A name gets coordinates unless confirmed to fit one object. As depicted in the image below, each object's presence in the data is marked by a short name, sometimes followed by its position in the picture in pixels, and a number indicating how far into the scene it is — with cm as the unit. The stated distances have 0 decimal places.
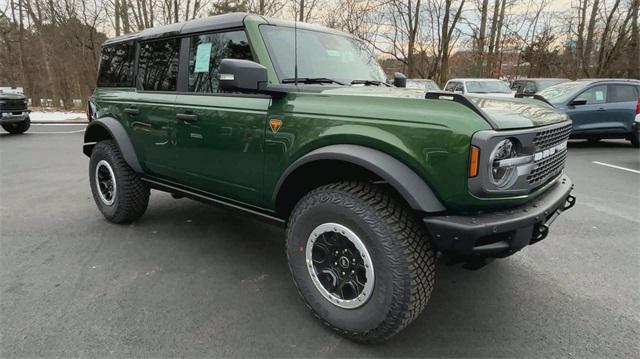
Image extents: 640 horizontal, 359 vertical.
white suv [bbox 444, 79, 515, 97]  1408
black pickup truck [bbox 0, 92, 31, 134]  1170
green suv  203
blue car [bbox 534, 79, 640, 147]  982
